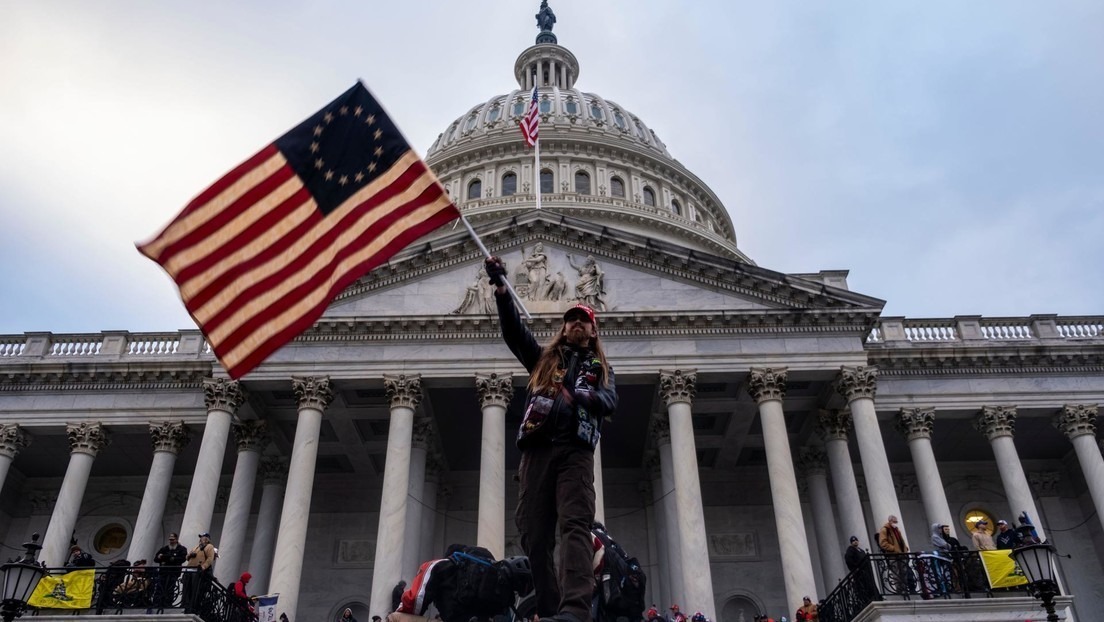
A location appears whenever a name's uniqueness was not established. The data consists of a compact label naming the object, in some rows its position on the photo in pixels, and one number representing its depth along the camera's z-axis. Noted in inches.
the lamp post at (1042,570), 546.3
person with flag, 212.4
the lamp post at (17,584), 565.6
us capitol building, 1098.1
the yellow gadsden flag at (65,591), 805.2
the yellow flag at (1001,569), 747.5
